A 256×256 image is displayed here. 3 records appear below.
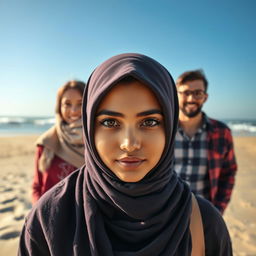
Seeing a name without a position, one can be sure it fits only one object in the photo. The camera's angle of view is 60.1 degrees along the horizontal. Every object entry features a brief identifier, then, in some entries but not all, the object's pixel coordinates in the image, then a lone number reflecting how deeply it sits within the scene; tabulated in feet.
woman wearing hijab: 3.08
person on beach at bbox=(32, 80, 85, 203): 7.30
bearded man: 7.69
